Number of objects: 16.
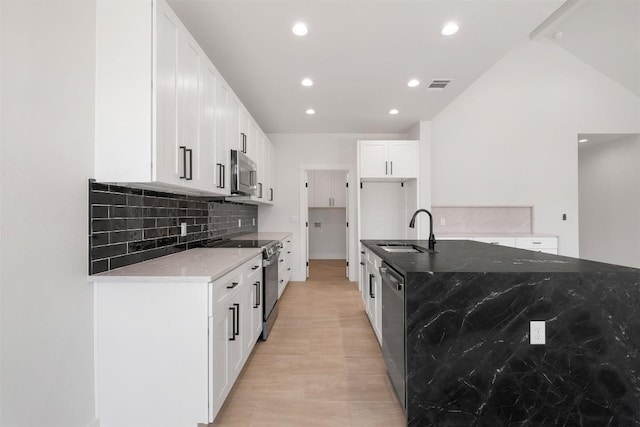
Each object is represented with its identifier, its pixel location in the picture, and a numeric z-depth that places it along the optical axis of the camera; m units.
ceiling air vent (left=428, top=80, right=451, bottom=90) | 3.28
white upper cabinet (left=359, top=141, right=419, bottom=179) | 4.68
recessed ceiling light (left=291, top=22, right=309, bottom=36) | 2.27
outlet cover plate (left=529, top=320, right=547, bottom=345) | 1.50
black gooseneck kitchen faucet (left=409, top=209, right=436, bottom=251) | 2.51
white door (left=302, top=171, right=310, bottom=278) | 5.38
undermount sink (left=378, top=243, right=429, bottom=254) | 2.88
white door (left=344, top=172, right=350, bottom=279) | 5.53
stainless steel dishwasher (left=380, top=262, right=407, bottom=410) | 1.66
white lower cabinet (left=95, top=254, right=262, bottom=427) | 1.56
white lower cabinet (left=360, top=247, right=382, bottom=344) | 2.54
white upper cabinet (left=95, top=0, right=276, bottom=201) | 1.61
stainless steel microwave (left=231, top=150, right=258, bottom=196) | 2.77
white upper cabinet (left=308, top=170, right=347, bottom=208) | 7.30
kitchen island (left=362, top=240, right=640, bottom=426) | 1.49
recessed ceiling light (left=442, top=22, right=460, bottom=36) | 2.27
